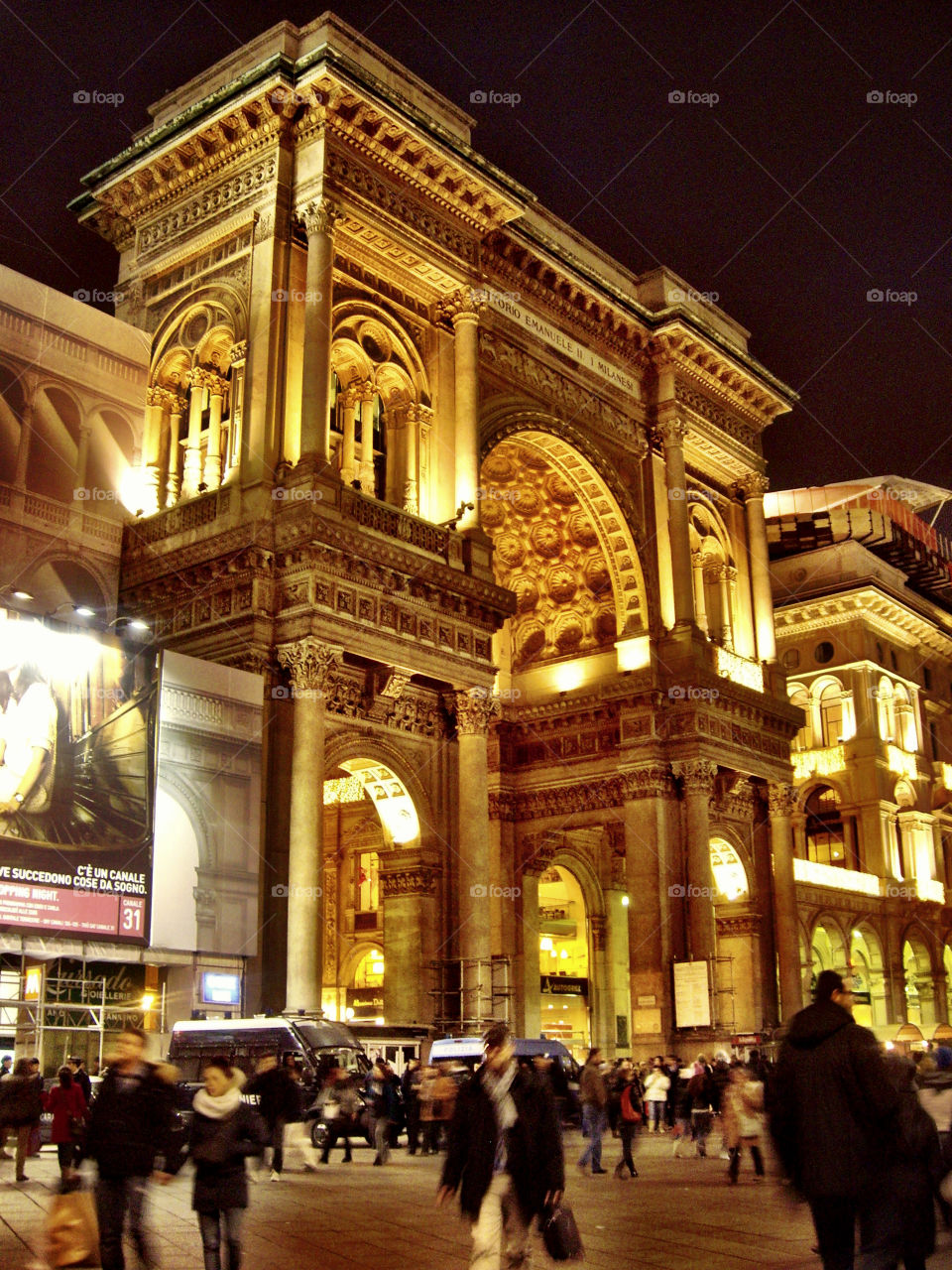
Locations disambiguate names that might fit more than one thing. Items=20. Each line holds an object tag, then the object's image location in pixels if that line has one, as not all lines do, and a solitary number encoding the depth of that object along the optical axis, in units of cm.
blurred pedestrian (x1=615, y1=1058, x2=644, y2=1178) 1623
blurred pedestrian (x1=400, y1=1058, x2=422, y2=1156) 1877
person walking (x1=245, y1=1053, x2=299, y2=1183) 1390
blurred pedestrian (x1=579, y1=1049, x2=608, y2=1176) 1680
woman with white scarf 745
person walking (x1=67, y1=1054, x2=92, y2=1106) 1691
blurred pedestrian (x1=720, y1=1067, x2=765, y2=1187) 1489
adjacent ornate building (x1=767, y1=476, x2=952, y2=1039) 4822
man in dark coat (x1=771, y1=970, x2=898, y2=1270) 564
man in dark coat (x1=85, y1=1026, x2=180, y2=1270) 713
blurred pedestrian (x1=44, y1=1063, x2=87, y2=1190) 1296
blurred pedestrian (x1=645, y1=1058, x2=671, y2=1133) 2288
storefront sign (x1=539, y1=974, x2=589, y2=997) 3600
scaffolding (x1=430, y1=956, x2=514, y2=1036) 2402
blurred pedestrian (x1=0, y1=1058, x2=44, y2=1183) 1320
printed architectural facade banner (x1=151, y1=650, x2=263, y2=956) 2114
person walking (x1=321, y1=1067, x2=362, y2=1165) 1695
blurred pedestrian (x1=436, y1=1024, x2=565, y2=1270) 692
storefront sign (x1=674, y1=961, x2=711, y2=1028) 2827
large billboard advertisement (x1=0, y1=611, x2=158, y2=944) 1944
